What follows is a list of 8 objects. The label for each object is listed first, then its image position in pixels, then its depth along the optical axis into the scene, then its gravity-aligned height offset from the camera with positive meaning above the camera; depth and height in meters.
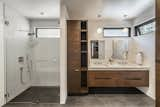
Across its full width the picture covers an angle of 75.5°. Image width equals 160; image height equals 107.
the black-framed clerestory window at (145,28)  2.80 +0.72
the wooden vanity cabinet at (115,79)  2.93 -0.76
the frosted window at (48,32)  2.70 +0.53
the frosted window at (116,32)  3.53 +0.69
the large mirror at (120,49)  3.46 +0.10
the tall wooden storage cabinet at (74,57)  2.92 -0.13
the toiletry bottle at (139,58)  3.14 -0.19
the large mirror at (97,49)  3.47 +0.11
